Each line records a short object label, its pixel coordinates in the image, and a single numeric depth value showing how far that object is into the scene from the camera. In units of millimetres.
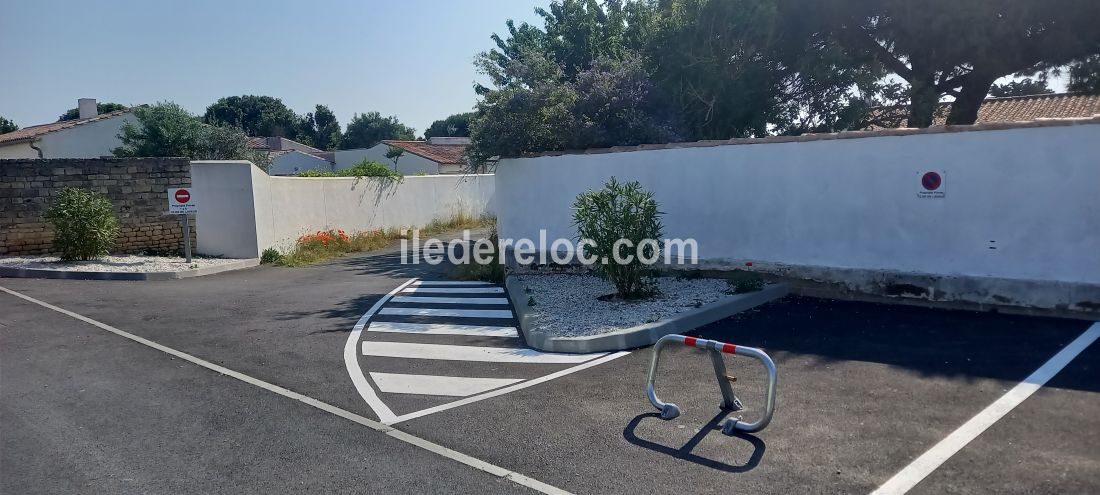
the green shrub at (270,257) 17500
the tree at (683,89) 14141
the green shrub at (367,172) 23781
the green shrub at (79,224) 14953
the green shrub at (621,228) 9961
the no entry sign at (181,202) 15289
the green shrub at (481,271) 14539
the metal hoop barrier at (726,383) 5336
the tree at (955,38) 13234
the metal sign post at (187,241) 15633
